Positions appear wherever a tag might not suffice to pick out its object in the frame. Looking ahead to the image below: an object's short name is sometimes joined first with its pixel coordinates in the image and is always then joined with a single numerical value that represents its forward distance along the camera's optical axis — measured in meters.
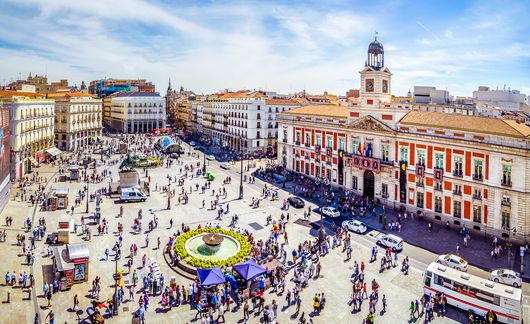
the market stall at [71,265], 27.67
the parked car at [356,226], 39.97
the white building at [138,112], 125.94
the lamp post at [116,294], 25.02
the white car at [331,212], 44.47
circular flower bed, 31.25
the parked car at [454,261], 31.53
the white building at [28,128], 59.97
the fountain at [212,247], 33.31
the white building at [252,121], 85.31
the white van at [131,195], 49.09
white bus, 23.89
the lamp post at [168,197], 47.41
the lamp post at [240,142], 89.13
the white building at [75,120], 89.12
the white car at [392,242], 35.66
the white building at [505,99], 78.38
